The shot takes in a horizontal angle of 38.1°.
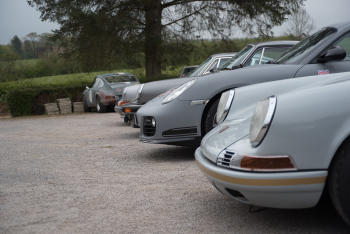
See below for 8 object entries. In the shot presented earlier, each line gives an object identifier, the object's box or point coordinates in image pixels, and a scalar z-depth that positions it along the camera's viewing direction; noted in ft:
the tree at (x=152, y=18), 73.97
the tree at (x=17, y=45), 150.18
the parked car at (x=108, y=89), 56.29
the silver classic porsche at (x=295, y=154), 9.16
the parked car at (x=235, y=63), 23.18
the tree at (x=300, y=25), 133.69
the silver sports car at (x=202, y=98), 18.17
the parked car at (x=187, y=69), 40.23
